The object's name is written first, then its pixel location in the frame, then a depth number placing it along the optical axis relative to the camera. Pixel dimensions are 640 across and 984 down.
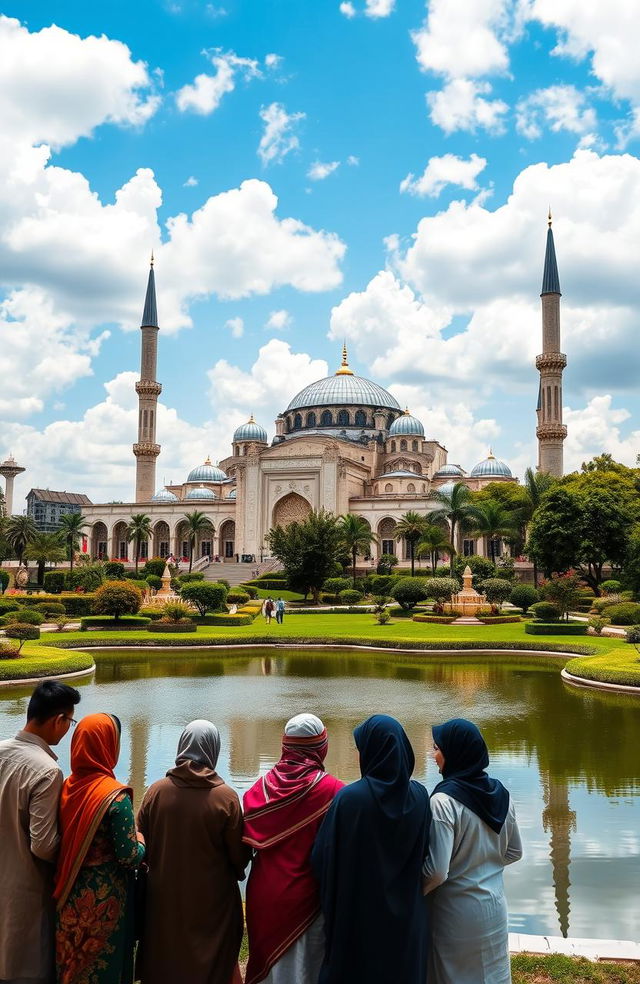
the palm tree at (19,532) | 46.84
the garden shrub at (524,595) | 32.22
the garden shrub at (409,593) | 33.59
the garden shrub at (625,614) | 25.42
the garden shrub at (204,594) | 29.31
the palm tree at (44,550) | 46.28
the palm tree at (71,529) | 50.50
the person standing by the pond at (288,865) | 3.38
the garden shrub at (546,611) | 27.17
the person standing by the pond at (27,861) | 3.43
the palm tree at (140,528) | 56.56
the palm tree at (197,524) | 55.12
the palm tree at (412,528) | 46.47
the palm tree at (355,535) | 45.70
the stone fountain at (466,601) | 29.80
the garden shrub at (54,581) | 44.72
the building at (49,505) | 124.19
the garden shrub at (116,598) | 26.91
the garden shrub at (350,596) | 37.39
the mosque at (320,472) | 56.84
